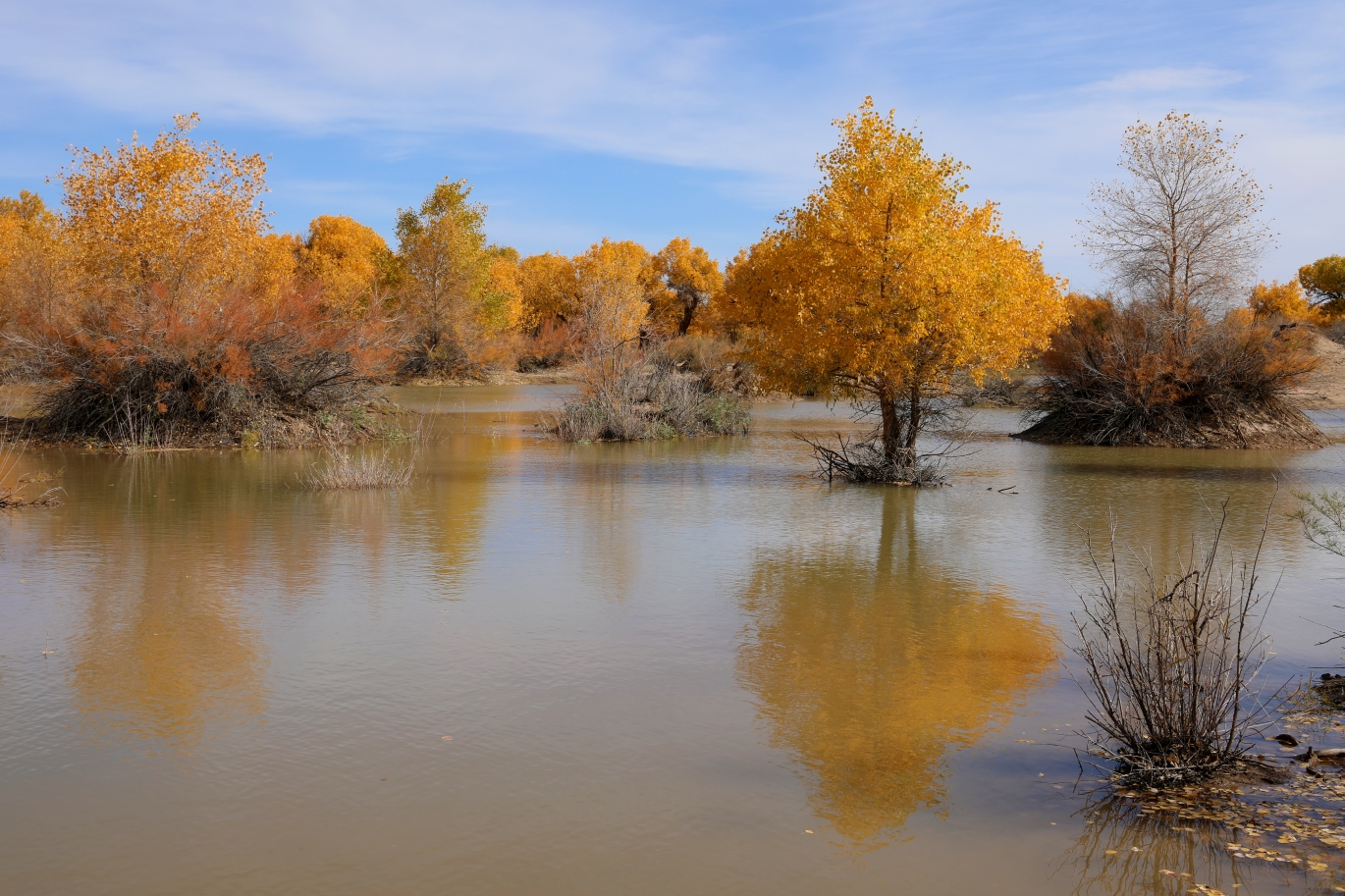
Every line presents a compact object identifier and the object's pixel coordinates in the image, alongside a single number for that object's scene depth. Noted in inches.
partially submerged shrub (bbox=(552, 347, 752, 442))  941.8
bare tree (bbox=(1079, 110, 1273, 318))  1133.1
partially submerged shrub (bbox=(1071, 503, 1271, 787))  198.1
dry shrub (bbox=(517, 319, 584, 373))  2206.0
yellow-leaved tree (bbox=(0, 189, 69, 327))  975.6
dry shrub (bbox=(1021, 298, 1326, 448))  958.4
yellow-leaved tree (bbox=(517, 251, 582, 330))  2672.2
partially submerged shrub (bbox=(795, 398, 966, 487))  665.6
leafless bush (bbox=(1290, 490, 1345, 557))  270.0
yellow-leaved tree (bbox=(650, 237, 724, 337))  2728.8
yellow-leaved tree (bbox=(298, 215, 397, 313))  2134.6
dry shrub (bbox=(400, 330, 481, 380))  1926.7
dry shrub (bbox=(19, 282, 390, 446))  792.9
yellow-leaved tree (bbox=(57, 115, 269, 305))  924.0
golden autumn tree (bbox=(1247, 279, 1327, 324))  2286.2
